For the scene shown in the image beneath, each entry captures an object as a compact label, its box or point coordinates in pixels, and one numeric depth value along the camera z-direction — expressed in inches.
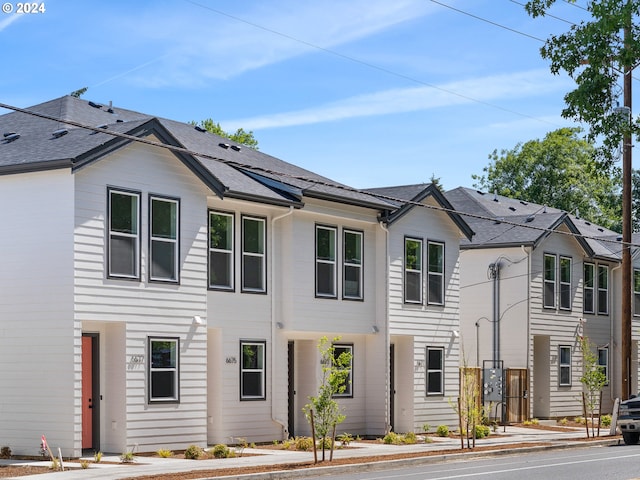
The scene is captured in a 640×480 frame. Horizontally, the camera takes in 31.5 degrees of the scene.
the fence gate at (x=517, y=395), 1526.8
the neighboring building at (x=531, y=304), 1563.7
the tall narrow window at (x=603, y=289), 1755.7
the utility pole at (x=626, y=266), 1289.4
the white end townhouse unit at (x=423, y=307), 1291.8
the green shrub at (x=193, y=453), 946.1
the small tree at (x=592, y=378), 1315.2
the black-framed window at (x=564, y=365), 1644.3
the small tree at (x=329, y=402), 922.7
